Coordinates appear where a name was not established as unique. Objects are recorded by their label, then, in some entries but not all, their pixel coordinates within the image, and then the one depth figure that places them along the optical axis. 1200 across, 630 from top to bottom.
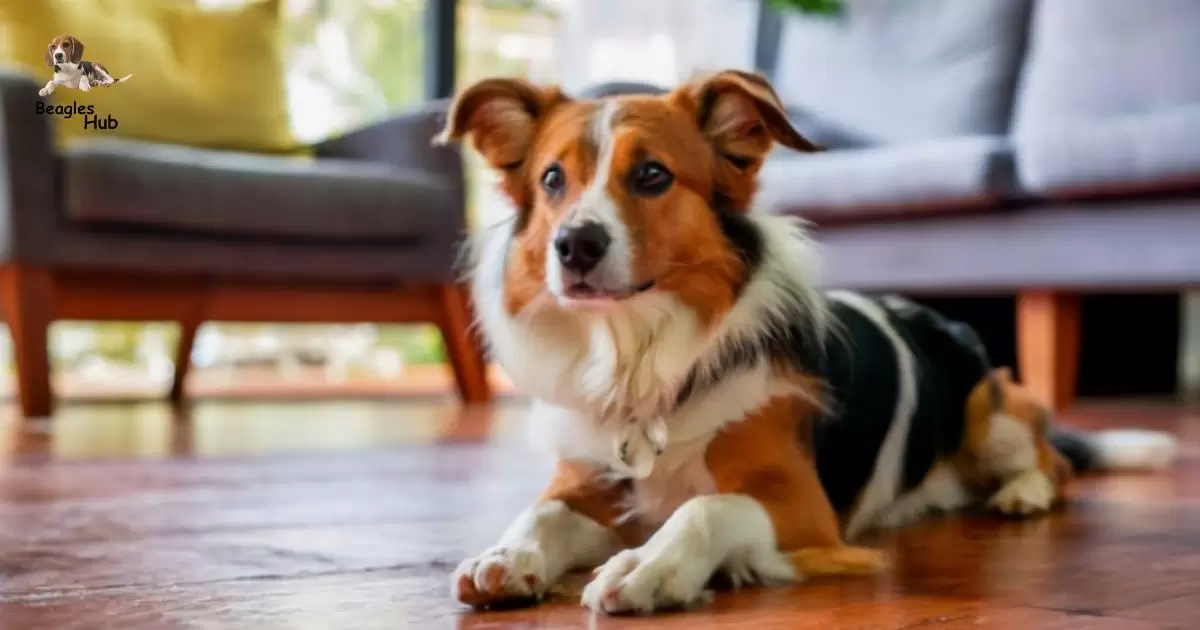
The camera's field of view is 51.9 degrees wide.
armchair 3.38
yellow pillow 2.43
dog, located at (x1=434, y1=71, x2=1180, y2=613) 1.54
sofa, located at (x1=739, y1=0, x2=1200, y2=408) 3.35
